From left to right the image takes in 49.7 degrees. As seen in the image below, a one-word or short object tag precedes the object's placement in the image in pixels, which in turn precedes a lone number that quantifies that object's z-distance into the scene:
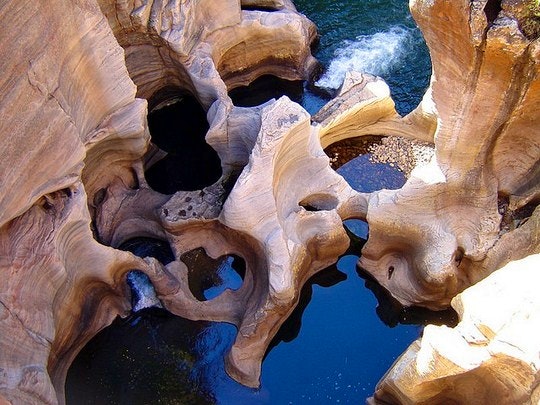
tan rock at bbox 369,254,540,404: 5.42
